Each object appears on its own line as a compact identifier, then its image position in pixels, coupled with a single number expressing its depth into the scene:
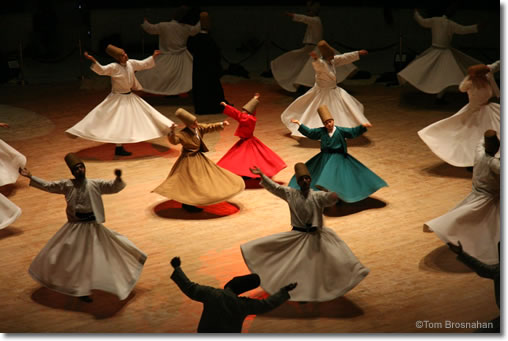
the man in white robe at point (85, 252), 14.09
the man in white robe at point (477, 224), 15.27
